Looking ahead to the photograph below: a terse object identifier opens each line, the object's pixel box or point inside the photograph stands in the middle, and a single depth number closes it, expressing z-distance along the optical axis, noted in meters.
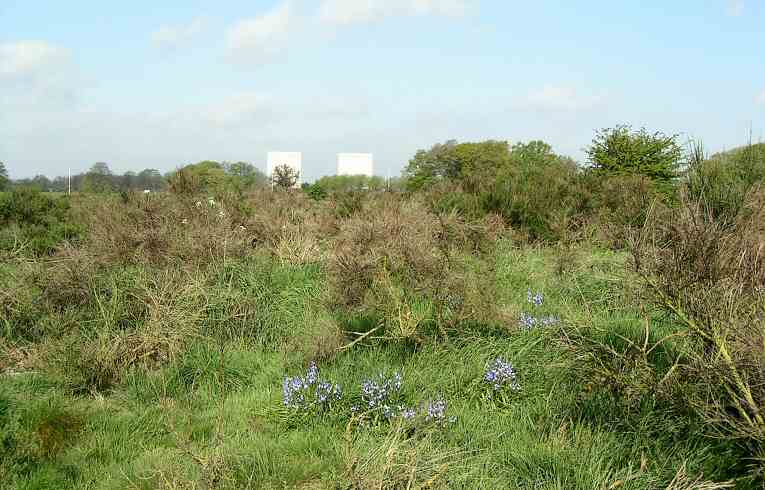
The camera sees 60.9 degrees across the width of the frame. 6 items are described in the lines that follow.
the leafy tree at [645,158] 14.53
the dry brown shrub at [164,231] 7.11
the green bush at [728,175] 6.51
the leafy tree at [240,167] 56.34
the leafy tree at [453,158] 60.12
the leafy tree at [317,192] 29.99
